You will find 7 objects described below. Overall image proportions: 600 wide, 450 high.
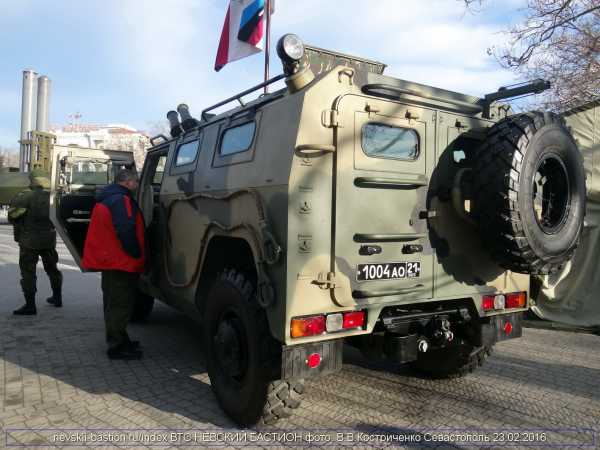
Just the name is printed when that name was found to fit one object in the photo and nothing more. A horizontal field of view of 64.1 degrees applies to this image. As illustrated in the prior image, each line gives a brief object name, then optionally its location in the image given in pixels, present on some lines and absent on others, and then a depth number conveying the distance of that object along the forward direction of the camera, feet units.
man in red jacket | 15.26
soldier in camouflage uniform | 22.45
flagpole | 29.04
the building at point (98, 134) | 222.89
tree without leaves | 30.30
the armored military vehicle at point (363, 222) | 9.95
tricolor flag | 29.04
